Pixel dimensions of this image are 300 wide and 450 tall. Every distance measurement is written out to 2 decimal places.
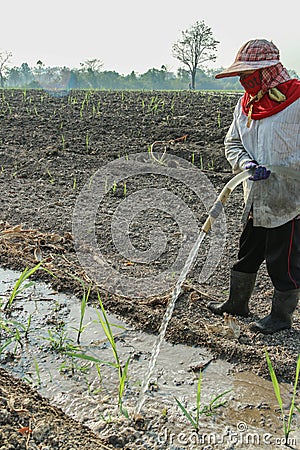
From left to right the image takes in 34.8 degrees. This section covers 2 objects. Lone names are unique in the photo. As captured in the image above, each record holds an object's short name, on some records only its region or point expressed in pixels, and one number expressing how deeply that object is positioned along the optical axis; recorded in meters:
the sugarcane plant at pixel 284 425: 1.80
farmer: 2.25
